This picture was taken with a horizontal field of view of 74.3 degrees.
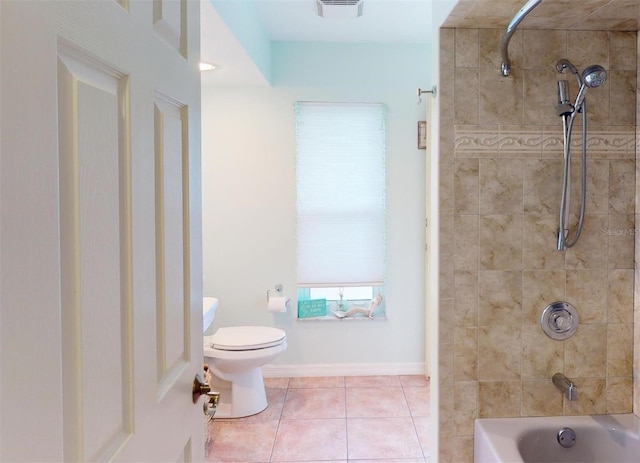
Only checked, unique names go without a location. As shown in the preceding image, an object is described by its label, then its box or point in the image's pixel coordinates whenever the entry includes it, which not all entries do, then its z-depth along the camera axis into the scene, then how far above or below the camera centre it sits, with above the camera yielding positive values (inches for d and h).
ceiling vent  94.4 +48.3
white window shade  122.0 +7.0
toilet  99.0 -34.2
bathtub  62.0 -33.2
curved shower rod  49.1 +24.3
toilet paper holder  124.4 -21.4
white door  16.5 -0.6
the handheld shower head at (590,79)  57.0 +18.6
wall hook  66.3 +19.9
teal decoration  125.7 -27.1
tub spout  61.6 -25.5
